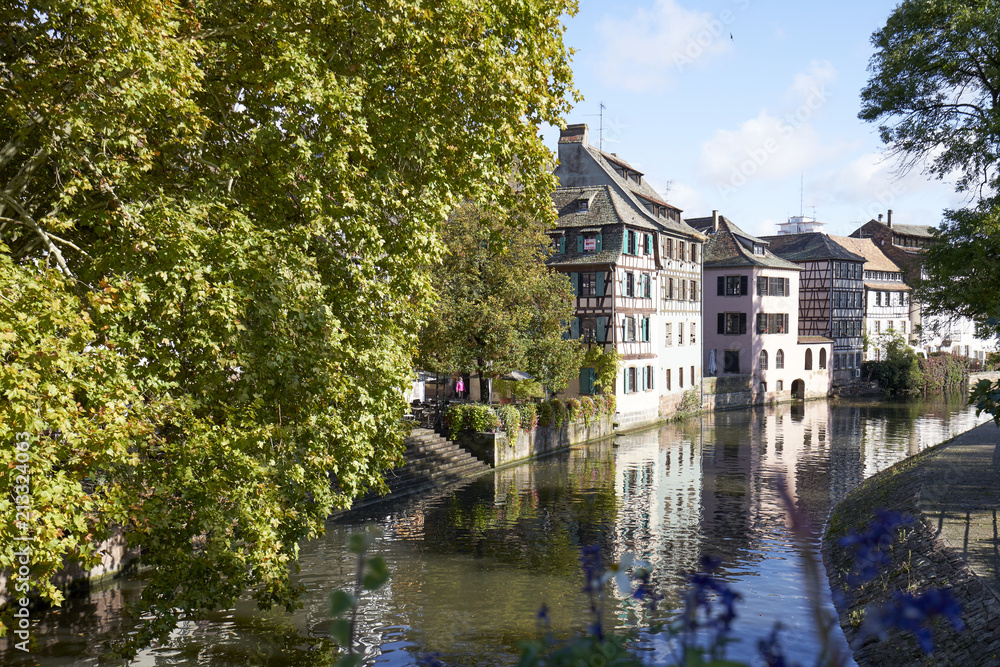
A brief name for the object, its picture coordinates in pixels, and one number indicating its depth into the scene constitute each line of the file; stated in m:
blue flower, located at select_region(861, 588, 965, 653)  2.40
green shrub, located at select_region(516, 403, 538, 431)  34.09
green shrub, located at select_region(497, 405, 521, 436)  32.88
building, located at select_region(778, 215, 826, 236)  95.50
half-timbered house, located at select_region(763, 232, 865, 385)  67.25
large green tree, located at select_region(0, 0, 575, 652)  9.09
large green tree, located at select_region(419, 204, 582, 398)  31.36
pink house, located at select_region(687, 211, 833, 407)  57.59
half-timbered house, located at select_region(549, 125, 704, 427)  42.66
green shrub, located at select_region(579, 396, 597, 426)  38.78
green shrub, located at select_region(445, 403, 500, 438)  32.09
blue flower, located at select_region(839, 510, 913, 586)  3.02
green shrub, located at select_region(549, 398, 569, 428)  36.47
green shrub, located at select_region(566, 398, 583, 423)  37.67
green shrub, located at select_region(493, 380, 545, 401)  35.25
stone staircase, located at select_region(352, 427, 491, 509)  26.86
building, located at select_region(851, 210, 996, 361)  81.38
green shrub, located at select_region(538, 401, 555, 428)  35.91
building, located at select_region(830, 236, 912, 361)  72.81
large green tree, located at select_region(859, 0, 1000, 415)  21.17
